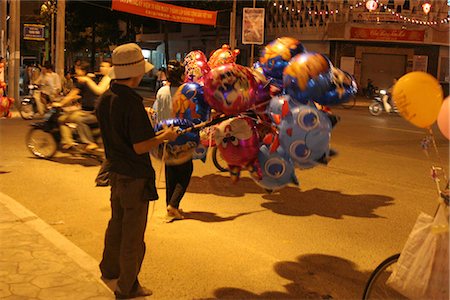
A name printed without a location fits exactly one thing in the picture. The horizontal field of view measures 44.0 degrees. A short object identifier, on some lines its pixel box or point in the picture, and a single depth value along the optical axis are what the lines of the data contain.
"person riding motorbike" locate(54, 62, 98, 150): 9.80
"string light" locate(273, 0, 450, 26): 30.91
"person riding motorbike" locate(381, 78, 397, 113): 21.72
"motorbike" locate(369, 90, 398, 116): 22.06
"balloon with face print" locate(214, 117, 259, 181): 4.64
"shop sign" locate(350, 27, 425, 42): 31.45
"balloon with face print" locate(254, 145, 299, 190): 4.59
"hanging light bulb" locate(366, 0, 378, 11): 29.29
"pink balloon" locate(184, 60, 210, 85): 6.90
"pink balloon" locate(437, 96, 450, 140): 3.41
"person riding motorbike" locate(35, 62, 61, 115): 14.42
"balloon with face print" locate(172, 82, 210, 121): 5.76
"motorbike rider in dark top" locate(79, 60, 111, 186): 7.89
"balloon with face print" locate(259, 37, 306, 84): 4.80
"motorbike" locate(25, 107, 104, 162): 10.06
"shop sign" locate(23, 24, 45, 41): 26.83
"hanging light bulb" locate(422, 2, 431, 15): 29.98
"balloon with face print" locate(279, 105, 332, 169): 4.37
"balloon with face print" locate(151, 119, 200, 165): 5.59
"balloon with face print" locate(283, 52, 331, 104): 4.29
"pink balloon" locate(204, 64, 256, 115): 4.47
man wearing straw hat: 3.99
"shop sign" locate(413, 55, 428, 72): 32.97
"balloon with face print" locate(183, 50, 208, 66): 7.17
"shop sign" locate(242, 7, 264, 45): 20.92
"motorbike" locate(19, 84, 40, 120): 16.12
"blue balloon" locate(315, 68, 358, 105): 4.42
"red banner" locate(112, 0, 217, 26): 21.14
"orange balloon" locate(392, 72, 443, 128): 3.64
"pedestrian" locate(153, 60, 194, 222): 6.54
